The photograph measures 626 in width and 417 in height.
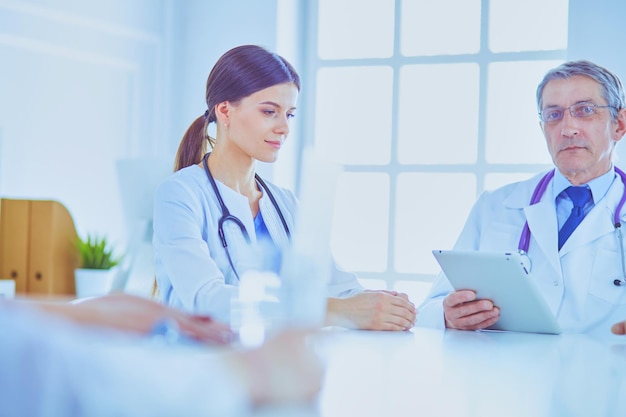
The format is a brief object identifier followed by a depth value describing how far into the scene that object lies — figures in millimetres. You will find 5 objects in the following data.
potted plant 3742
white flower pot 3732
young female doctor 1784
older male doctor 2268
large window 4098
